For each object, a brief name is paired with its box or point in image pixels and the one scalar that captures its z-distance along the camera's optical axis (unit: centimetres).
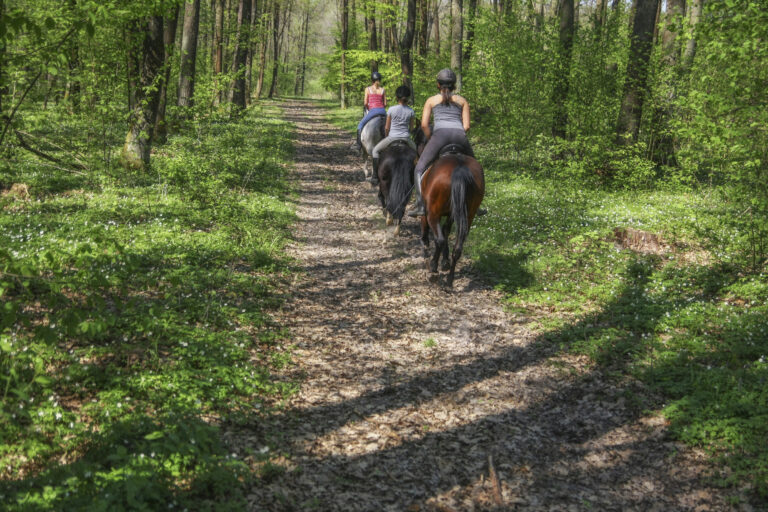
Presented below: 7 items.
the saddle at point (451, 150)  888
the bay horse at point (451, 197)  816
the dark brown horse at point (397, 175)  1114
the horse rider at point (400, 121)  1174
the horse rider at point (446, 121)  902
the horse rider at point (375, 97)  1622
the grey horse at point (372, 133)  1534
